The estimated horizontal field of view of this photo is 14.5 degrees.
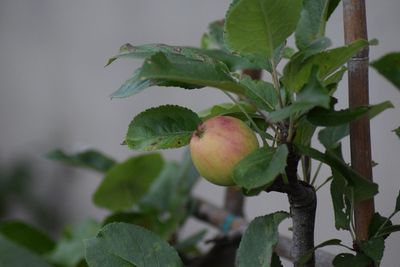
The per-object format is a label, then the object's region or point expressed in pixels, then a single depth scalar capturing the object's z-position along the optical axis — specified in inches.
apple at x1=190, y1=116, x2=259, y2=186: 47.1
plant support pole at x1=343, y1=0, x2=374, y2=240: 48.7
